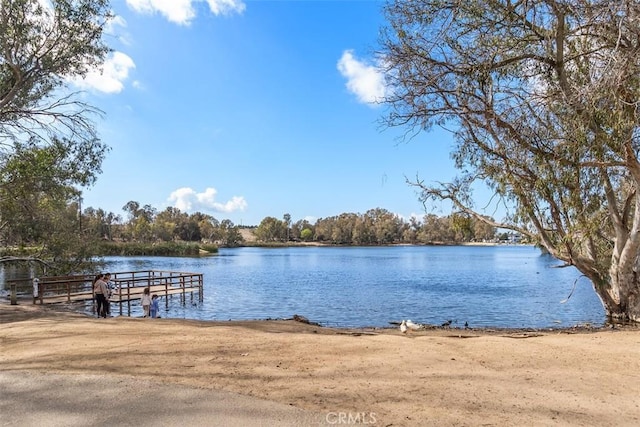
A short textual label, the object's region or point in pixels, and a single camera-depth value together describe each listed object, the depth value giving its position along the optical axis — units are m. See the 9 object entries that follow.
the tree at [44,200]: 15.70
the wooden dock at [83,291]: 21.88
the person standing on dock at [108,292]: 16.38
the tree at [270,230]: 182.38
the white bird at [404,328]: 13.44
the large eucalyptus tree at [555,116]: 9.30
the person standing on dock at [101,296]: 16.20
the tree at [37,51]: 13.54
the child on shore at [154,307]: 17.66
